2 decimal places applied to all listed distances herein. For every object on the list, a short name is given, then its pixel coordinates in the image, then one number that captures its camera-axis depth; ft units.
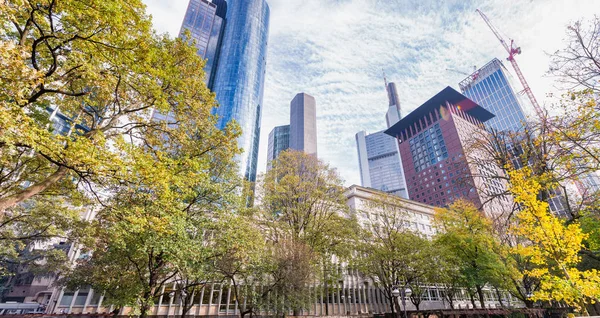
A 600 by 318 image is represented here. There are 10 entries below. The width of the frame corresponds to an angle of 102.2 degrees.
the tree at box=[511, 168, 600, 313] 24.23
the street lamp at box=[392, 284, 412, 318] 57.80
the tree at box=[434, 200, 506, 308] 73.26
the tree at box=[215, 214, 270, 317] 47.09
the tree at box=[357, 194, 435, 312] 72.90
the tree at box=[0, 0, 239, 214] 20.13
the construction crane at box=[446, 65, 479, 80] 609.01
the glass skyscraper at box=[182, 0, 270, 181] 347.97
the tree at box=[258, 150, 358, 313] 69.31
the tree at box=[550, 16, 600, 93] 26.78
